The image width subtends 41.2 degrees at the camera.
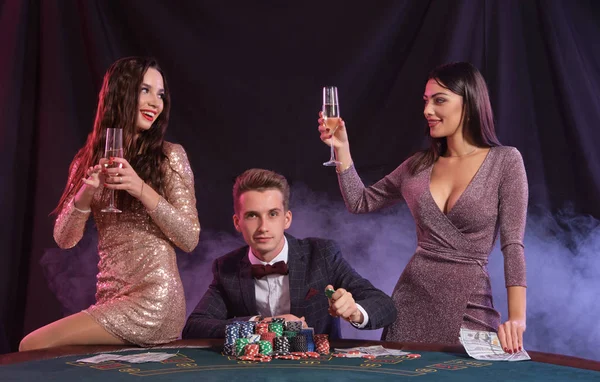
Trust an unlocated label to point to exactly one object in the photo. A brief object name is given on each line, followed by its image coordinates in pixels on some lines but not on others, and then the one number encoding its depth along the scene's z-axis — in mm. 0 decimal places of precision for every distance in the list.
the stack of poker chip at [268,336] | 2803
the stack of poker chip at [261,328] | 2842
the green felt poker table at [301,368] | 2350
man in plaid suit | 3424
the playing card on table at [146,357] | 2646
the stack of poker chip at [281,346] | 2736
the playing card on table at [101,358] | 2662
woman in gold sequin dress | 3143
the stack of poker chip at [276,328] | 2838
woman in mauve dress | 3408
